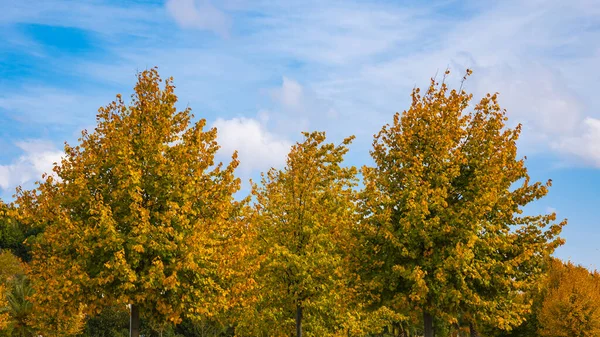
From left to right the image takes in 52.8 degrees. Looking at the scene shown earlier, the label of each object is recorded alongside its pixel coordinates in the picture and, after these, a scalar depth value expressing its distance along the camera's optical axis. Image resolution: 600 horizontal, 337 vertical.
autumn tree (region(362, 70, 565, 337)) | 21.31
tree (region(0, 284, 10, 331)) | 33.82
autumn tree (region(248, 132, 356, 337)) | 29.00
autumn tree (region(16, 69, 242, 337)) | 19.92
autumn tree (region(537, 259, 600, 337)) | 44.12
